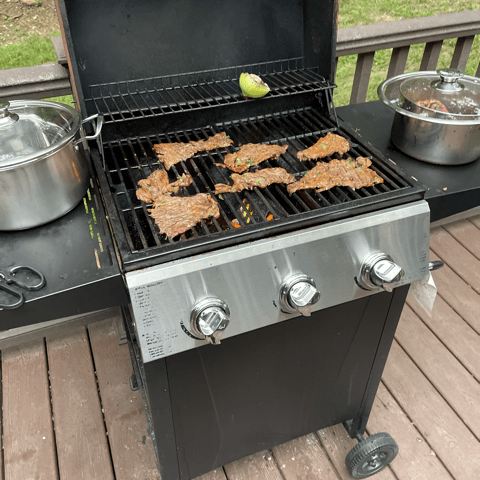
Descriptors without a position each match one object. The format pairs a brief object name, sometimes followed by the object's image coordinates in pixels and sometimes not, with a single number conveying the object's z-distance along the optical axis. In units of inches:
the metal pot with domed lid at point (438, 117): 52.1
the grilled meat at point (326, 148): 50.3
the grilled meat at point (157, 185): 44.4
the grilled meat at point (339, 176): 45.4
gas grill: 38.2
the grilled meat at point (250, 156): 49.8
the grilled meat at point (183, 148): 50.2
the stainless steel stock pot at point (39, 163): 39.2
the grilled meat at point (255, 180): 46.2
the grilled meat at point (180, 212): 40.1
